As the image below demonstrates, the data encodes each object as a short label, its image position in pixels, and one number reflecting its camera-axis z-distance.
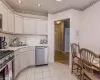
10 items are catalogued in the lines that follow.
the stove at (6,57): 1.24
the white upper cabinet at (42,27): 2.89
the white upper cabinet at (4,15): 1.70
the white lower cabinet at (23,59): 1.95
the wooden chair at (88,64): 1.26
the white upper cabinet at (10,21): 2.03
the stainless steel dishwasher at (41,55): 2.66
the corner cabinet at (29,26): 2.72
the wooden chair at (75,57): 1.96
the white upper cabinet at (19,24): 2.41
